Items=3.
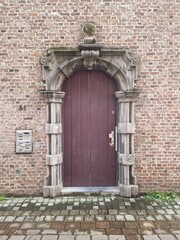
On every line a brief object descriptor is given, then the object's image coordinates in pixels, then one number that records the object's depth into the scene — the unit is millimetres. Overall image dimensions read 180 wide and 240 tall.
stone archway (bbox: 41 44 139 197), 5164
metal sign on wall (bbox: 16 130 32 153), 5238
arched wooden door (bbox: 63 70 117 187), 5488
